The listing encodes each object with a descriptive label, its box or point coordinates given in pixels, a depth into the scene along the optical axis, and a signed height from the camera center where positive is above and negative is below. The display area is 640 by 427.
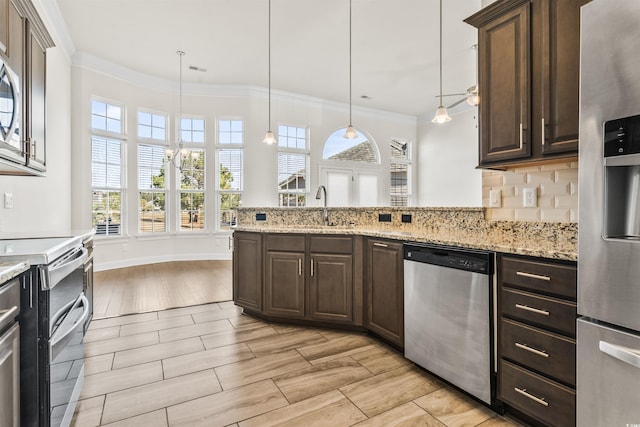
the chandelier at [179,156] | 6.23 +1.10
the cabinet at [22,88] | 1.81 +0.77
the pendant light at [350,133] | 3.45 +0.84
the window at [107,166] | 5.56 +0.80
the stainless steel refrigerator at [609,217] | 1.16 -0.02
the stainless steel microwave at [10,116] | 1.76 +0.55
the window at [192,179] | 6.58 +0.68
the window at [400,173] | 8.79 +1.09
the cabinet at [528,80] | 1.76 +0.78
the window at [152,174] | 6.17 +0.74
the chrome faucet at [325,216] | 3.57 -0.04
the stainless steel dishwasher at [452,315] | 1.82 -0.62
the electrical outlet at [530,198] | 2.18 +0.10
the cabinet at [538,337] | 1.48 -0.61
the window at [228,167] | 6.75 +0.95
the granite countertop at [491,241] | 1.59 -0.17
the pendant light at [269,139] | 3.96 +0.89
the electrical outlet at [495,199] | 2.39 +0.10
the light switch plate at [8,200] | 2.83 +0.10
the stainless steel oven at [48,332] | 1.23 -0.51
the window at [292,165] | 7.26 +1.07
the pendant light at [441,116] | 3.67 +1.11
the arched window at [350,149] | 7.89 +1.60
